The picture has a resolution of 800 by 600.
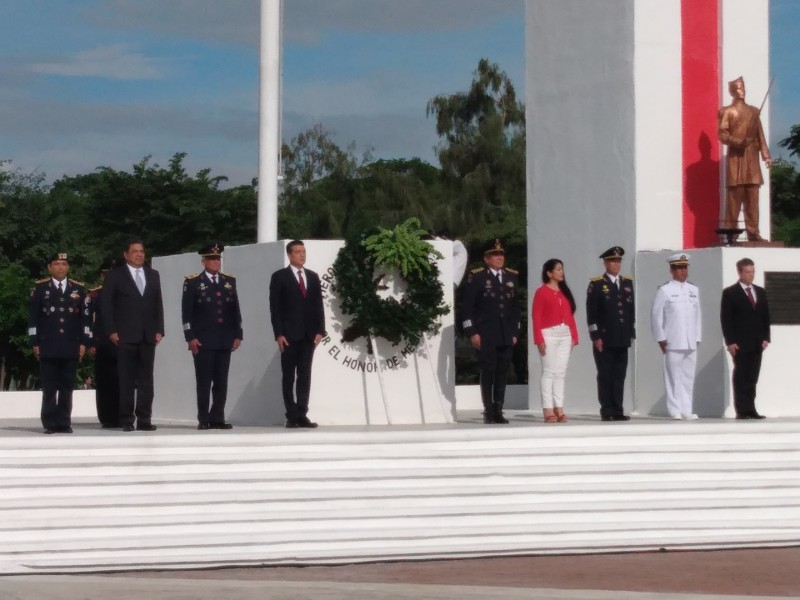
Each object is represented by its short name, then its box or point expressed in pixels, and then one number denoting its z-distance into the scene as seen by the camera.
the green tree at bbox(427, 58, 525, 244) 44.75
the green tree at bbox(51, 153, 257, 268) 43.69
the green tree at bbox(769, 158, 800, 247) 44.75
